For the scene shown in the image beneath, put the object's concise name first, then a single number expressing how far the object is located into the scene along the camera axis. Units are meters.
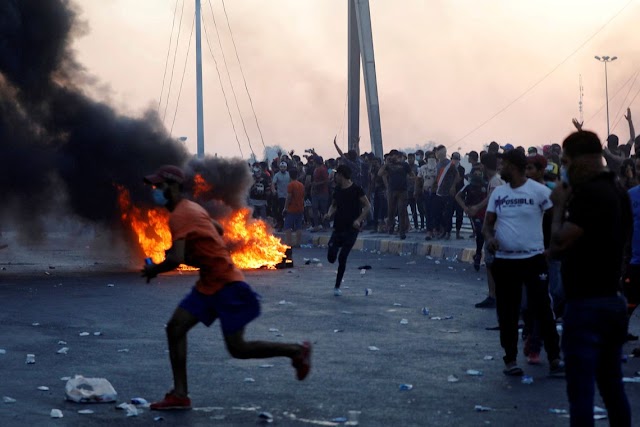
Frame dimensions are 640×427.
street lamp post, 87.18
